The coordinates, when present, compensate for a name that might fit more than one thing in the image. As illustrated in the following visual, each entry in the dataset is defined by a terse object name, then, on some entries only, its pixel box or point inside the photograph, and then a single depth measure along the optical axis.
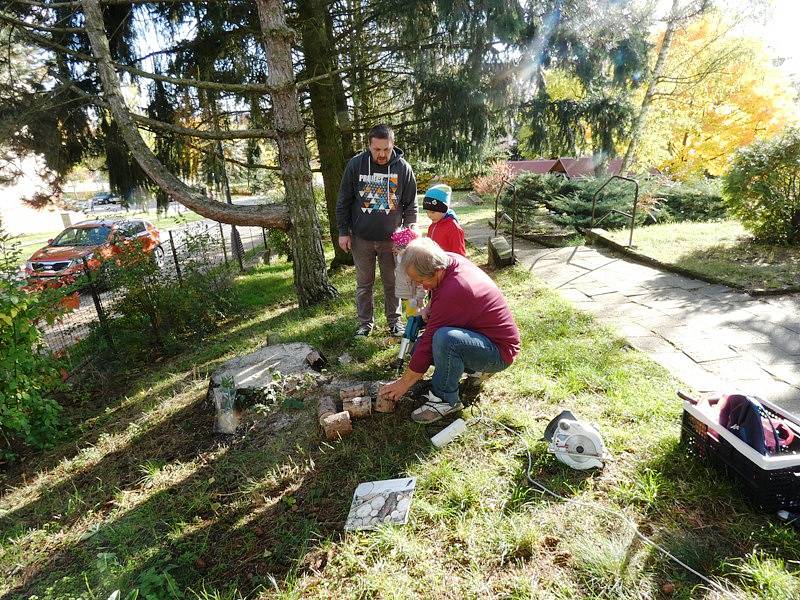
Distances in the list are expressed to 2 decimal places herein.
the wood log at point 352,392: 3.07
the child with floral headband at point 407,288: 3.36
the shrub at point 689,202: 10.16
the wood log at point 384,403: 2.89
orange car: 9.07
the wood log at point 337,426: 2.81
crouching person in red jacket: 2.57
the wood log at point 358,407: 2.92
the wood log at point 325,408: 2.92
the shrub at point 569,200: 9.28
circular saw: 2.29
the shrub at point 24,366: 3.23
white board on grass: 2.16
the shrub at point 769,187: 6.06
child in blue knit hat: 3.57
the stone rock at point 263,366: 3.44
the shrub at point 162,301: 5.09
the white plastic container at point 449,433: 2.63
